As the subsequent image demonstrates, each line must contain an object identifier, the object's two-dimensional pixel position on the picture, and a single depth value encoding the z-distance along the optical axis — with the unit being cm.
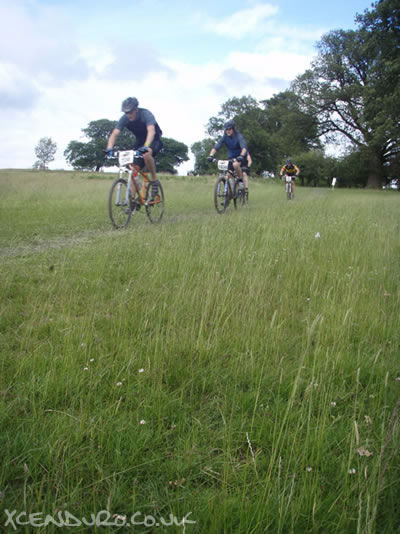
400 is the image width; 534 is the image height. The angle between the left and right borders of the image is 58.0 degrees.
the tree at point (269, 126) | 4200
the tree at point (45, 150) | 11194
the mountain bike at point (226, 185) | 1094
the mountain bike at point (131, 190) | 744
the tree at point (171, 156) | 9238
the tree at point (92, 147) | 8924
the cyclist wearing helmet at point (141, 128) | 756
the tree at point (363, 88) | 2923
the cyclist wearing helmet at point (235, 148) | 1127
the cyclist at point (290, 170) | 2029
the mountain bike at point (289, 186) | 2073
